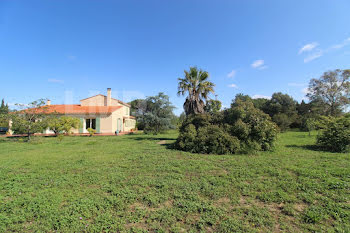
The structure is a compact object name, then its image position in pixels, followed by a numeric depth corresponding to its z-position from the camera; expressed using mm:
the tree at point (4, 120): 12547
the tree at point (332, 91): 27234
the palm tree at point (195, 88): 12445
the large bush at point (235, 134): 7965
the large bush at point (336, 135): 8148
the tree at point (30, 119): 12977
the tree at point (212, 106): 12195
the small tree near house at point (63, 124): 16370
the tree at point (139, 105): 23016
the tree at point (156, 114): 20891
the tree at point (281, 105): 30758
